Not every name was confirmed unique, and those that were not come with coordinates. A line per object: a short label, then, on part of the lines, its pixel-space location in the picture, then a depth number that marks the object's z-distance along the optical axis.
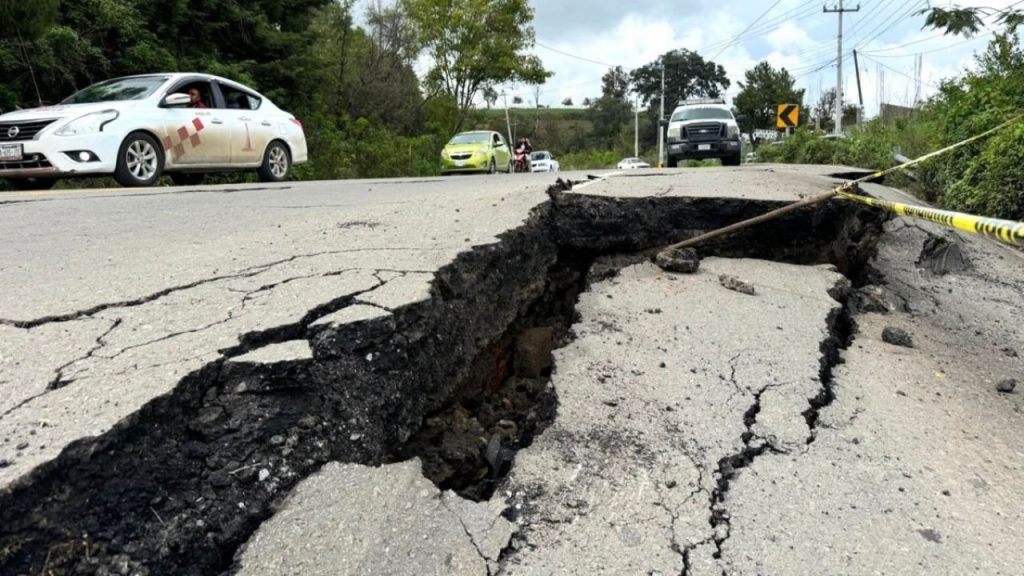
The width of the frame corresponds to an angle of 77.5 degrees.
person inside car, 8.62
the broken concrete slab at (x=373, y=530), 1.51
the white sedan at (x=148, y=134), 7.00
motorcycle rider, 23.88
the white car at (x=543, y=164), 30.90
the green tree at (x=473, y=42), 29.06
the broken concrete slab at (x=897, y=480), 1.75
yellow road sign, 20.53
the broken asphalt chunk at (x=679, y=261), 4.10
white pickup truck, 15.69
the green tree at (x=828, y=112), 45.04
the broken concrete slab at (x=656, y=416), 1.77
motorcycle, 23.78
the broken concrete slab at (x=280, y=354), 1.87
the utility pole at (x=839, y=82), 26.93
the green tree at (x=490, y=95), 32.25
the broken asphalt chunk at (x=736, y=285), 3.82
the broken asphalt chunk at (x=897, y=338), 3.41
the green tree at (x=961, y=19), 6.19
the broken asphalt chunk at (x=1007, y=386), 2.91
